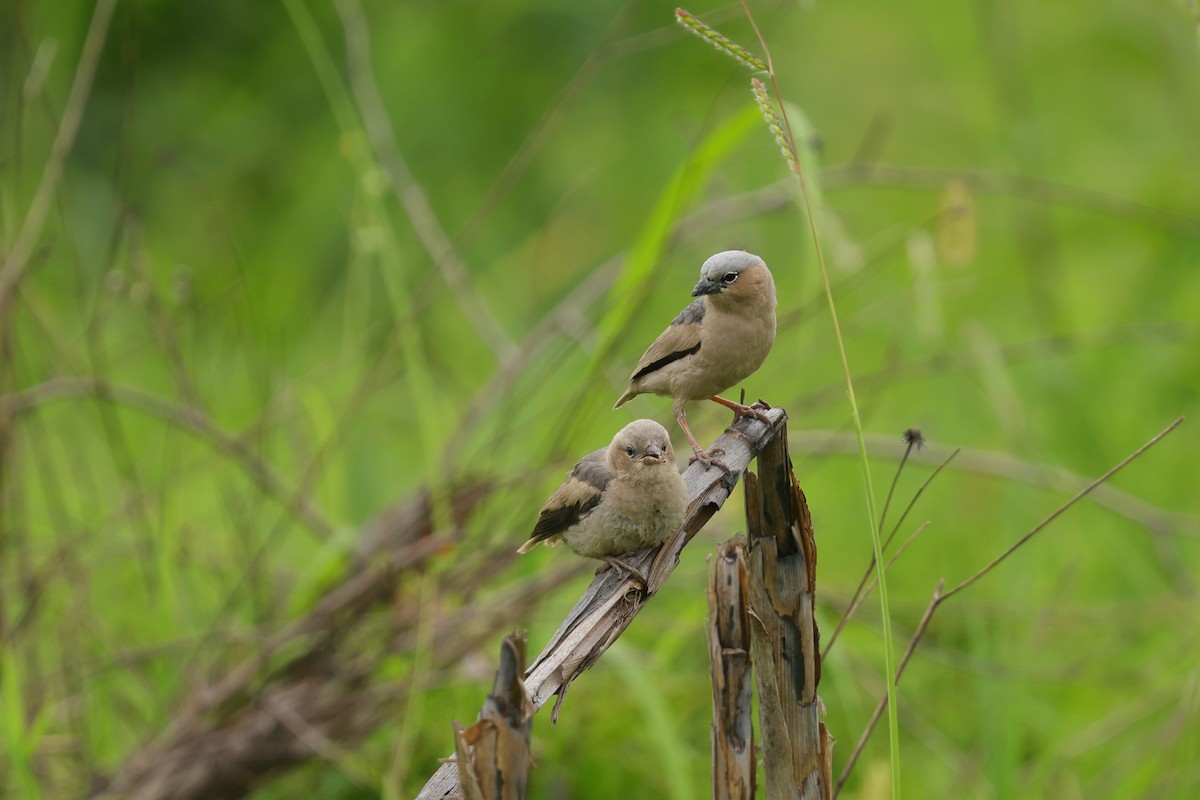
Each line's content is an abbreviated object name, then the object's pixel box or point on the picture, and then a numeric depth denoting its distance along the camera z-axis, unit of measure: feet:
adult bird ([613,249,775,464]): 33.09
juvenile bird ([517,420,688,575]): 32.91
